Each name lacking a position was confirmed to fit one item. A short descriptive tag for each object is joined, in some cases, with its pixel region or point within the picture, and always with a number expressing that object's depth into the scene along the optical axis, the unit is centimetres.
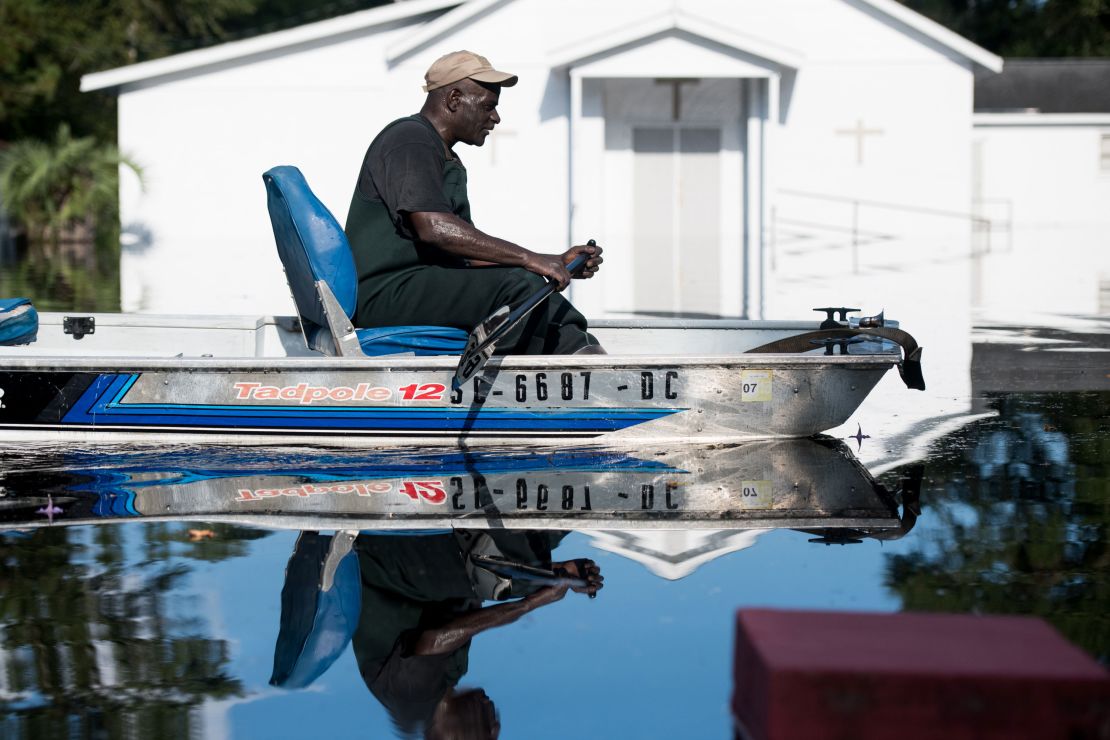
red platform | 310
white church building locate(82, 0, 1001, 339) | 2897
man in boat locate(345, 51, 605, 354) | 704
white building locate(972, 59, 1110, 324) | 3472
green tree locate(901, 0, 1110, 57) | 5247
